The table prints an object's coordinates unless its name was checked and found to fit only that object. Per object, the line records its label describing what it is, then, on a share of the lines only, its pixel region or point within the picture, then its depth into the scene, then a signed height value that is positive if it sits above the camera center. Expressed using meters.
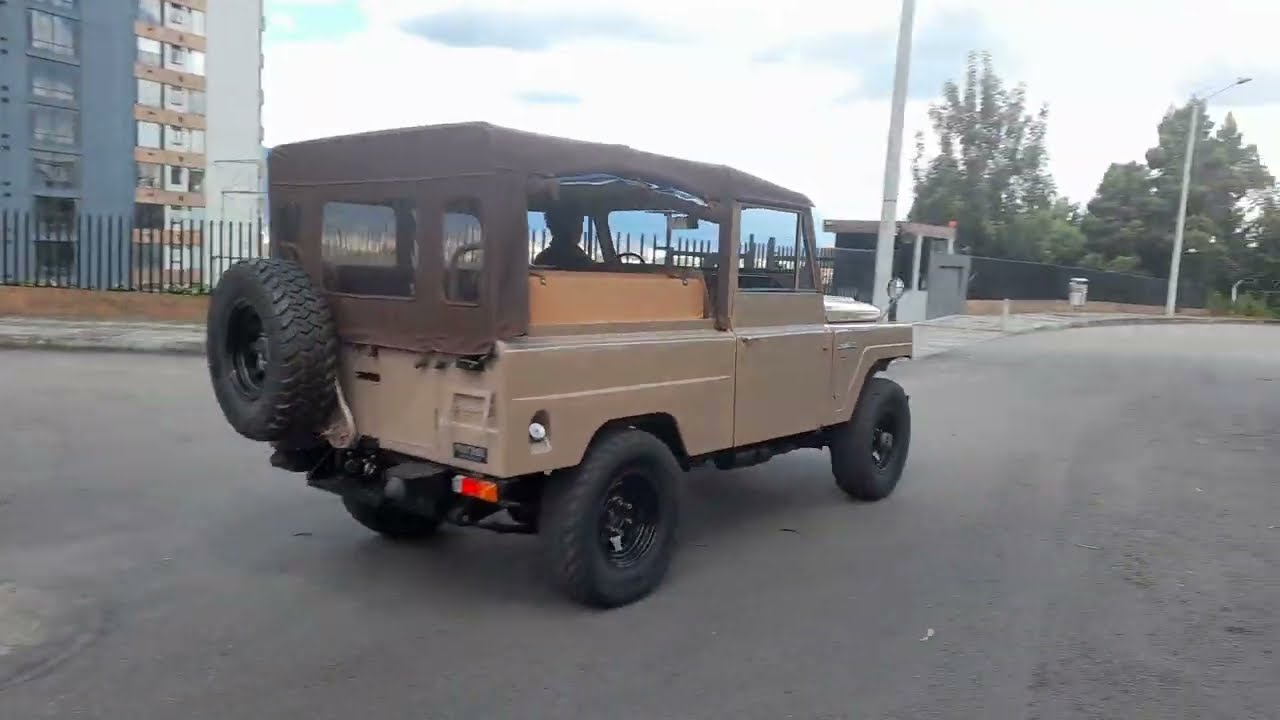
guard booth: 24.25 +0.35
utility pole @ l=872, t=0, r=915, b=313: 16.33 +2.01
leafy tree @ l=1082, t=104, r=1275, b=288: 43.59 +3.69
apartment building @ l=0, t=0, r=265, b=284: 31.84 +4.77
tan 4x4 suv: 4.53 -0.40
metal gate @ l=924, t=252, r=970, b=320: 26.48 -0.05
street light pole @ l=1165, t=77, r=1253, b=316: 35.16 +2.21
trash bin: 34.84 -0.09
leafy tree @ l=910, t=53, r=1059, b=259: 38.34 +4.57
